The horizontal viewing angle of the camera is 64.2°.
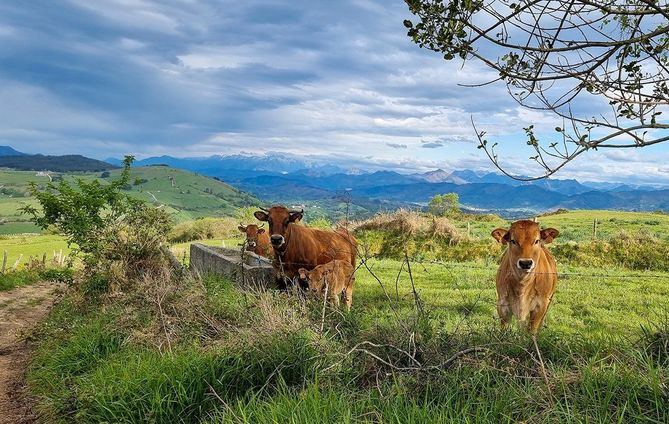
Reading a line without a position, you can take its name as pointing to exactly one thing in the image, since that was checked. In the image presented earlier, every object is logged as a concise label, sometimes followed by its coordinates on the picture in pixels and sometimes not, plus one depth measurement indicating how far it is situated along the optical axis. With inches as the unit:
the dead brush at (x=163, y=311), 271.8
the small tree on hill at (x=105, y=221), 437.7
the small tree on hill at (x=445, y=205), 2236.5
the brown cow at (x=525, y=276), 315.6
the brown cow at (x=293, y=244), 409.4
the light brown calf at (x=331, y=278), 341.7
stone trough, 413.4
